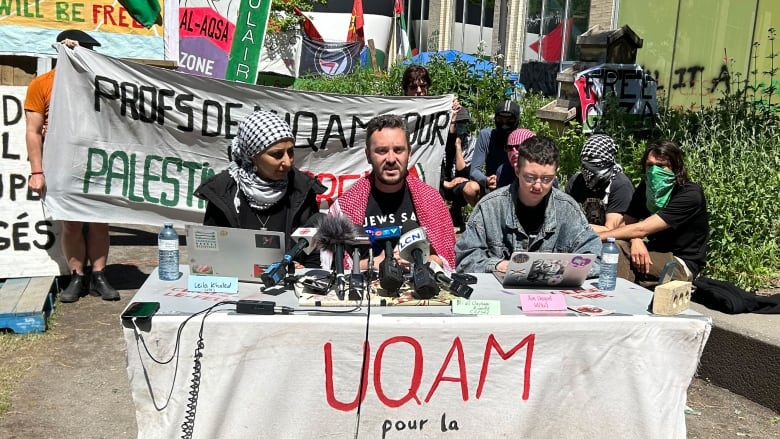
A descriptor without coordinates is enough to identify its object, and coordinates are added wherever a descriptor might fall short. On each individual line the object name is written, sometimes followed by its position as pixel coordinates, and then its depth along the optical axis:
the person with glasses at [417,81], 6.72
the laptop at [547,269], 3.24
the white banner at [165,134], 5.55
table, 2.85
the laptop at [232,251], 3.13
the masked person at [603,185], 5.38
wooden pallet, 5.03
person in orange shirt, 5.51
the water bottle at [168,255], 3.32
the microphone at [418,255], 3.02
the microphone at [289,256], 3.09
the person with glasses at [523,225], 3.75
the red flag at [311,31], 26.07
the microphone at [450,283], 3.15
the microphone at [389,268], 3.00
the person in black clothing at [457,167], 6.74
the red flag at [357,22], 26.47
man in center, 3.65
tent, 9.82
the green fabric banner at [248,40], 6.75
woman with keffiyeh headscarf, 3.64
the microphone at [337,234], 3.19
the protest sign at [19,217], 5.89
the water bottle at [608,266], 3.47
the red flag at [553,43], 15.83
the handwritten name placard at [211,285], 3.15
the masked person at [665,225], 4.86
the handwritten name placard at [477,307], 2.97
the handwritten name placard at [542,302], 3.06
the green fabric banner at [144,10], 7.80
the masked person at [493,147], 6.41
